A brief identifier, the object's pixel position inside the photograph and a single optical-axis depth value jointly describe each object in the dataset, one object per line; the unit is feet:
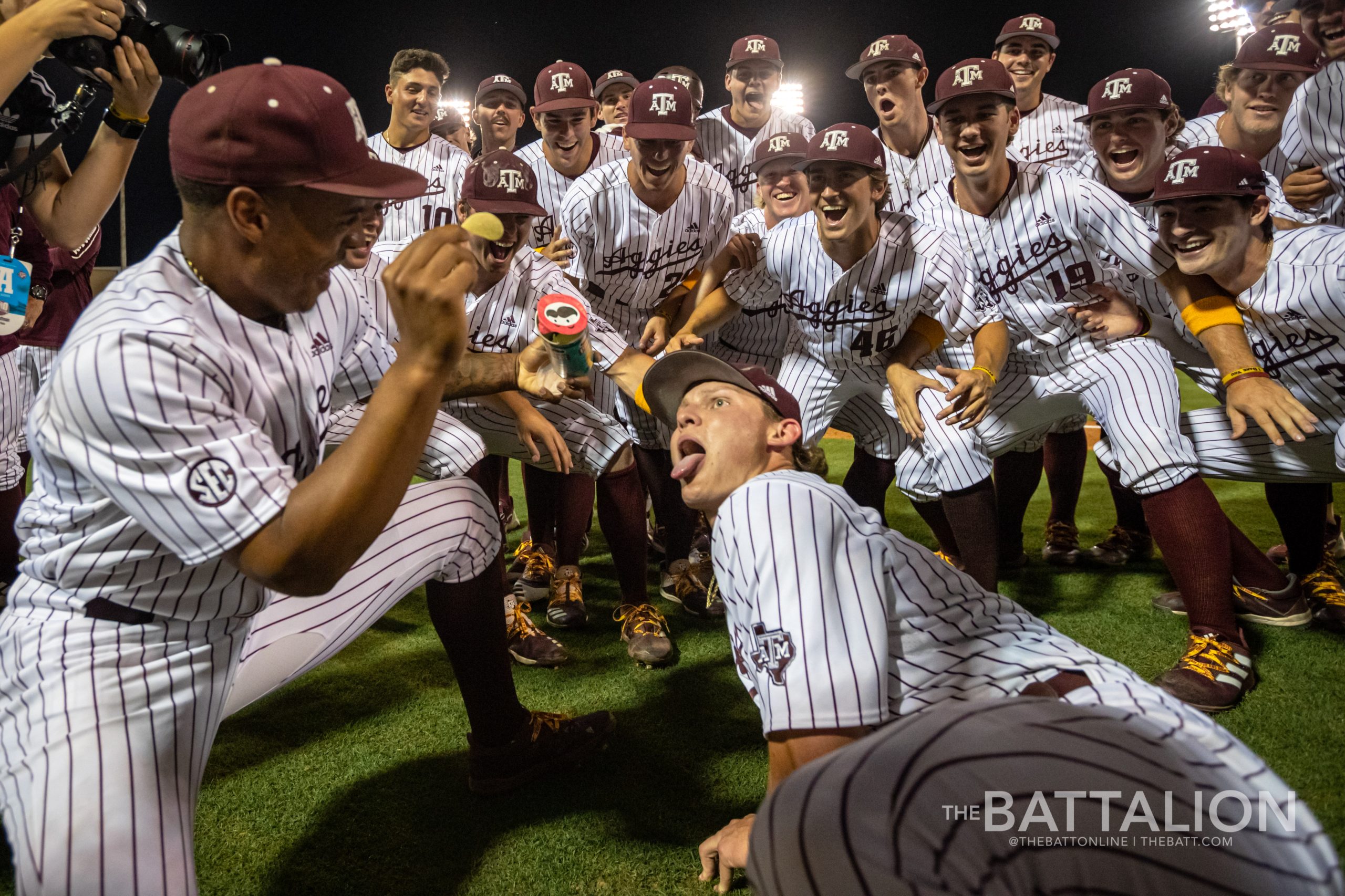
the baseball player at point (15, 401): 12.17
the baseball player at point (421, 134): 16.65
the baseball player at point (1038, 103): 16.30
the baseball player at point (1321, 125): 11.85
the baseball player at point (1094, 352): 9.89
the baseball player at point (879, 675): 3.17
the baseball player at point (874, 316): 11.60
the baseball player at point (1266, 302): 10.03
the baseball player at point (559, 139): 16.24
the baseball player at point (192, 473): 4.63
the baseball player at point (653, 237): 13.12
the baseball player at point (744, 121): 17.87
